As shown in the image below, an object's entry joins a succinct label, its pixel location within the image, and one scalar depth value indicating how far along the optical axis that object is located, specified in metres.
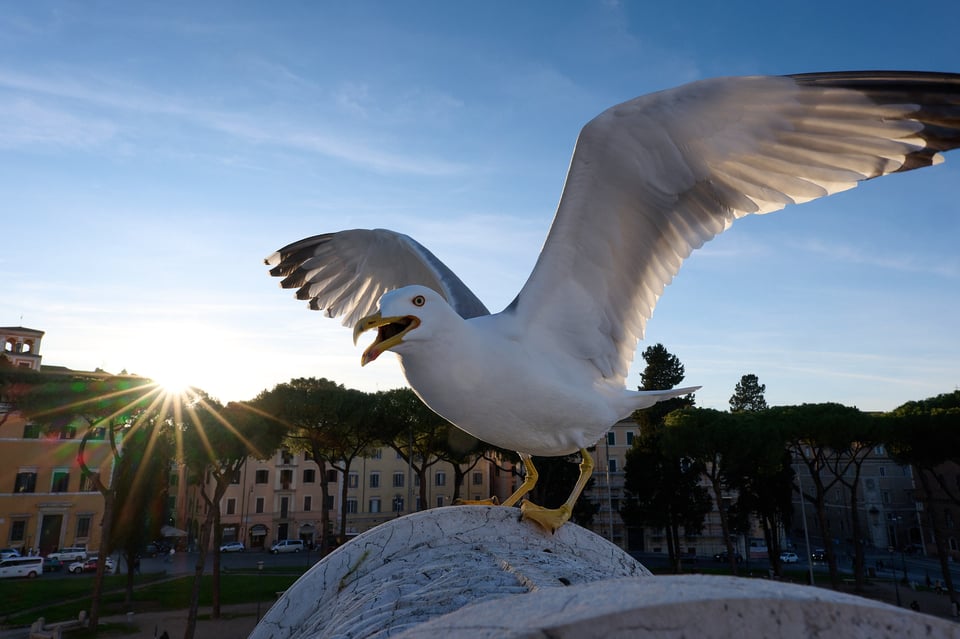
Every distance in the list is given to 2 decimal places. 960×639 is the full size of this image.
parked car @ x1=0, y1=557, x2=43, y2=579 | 29.20
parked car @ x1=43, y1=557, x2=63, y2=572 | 34.16
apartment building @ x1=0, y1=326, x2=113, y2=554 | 37.53
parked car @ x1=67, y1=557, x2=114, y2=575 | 32.19
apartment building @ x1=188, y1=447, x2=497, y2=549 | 51.16
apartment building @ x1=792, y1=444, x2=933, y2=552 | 53.78
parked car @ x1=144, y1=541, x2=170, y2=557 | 44.09
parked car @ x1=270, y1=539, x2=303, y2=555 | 46.50
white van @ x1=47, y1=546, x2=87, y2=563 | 34.78
